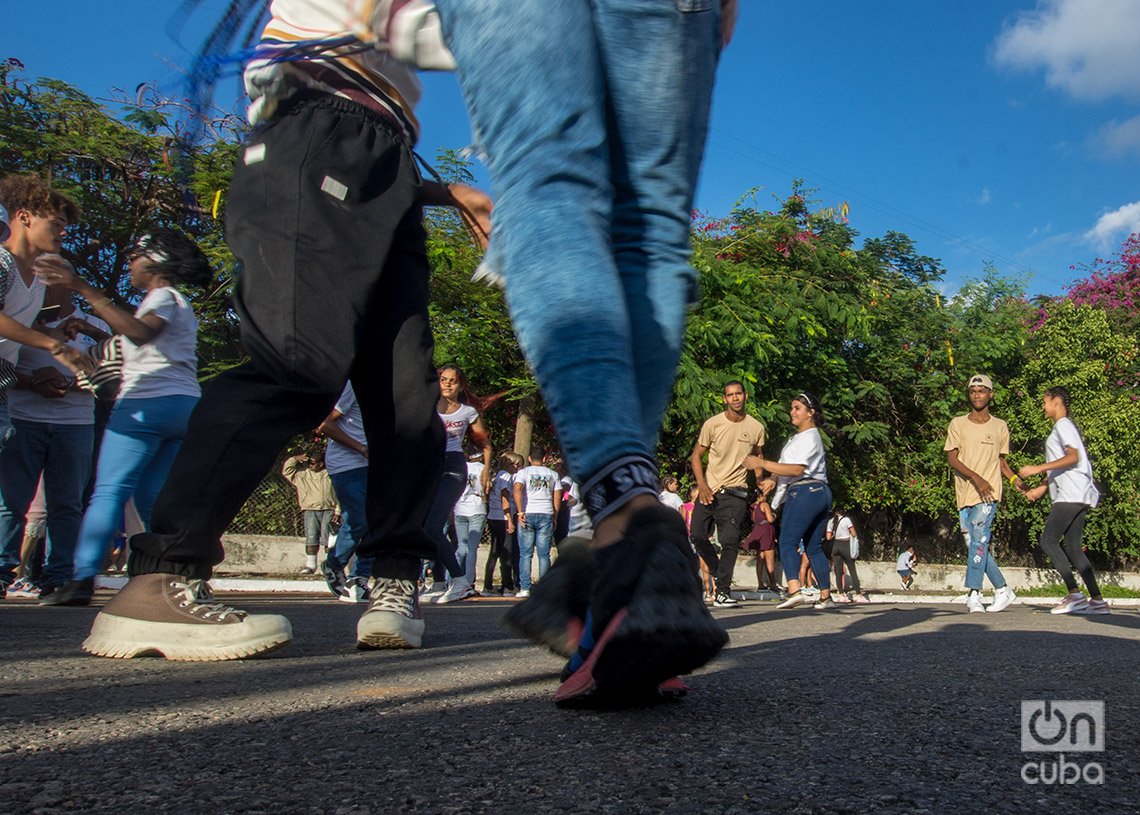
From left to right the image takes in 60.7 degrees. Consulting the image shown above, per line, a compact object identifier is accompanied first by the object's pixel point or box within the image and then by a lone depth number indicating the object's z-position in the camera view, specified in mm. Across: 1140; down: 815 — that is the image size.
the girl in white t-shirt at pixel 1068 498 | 8297
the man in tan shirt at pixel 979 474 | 8547
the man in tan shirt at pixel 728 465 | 9742
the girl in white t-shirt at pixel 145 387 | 4598
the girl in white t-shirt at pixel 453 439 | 7072
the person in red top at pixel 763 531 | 12805
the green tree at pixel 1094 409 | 20922
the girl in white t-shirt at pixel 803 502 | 8531
